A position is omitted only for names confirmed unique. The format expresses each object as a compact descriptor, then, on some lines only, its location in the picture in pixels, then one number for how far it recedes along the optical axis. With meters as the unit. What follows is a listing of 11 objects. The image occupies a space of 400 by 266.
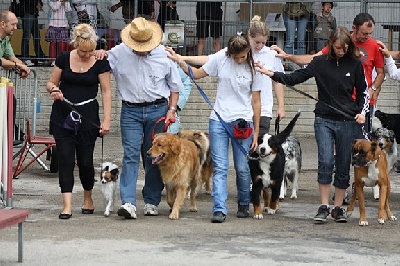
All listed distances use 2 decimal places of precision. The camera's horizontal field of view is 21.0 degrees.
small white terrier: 10.80
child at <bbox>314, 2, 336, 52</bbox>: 18.34
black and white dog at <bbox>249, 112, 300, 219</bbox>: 10.77
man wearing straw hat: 10.45
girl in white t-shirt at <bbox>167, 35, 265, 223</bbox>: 10.48
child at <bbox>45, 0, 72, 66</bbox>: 18.55
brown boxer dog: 10.30
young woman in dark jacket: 10.30
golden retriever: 10.47
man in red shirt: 11.44
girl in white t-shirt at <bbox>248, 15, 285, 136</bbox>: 11.14
